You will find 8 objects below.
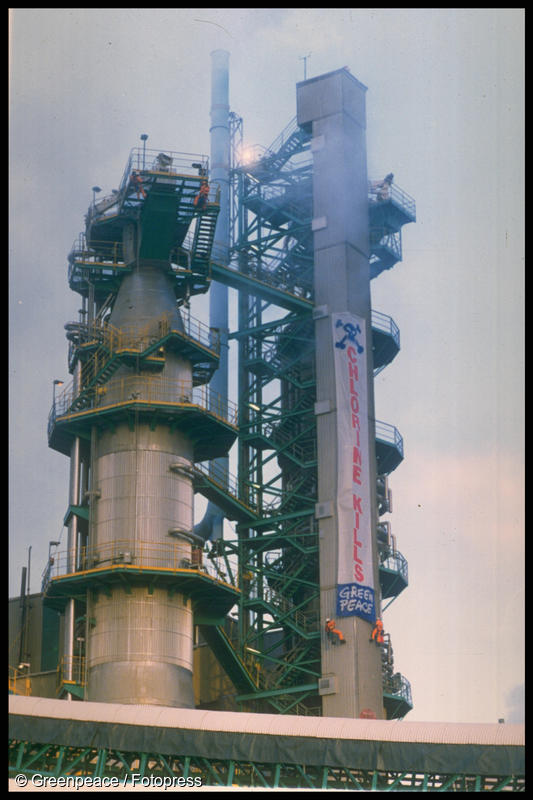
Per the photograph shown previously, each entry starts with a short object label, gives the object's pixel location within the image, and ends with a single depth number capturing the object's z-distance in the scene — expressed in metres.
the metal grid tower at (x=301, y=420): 86.38
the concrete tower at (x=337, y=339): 83.81
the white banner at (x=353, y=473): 84.94
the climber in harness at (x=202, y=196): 81.75
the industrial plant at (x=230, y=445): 79.44
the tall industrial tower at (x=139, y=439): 78.00
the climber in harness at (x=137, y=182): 82.00
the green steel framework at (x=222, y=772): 60.59
